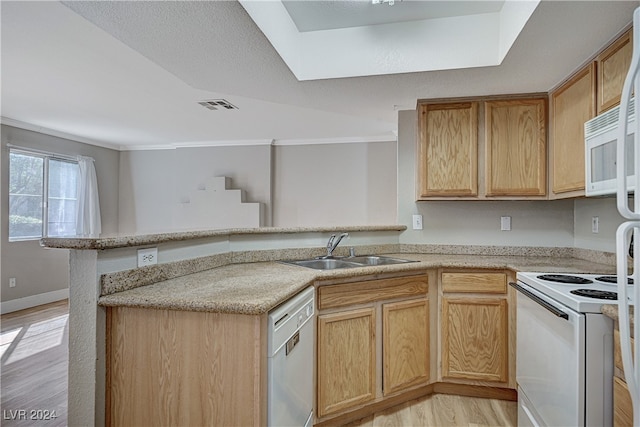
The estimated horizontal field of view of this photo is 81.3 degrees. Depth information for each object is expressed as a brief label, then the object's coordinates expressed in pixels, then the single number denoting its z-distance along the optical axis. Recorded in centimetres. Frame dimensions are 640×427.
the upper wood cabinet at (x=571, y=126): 212
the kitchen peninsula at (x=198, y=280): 133
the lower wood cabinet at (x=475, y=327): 238
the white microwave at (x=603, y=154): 168
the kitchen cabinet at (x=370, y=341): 198
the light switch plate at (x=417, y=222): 311
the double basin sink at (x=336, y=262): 247
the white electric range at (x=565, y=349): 134
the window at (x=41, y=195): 471
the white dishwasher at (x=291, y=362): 136
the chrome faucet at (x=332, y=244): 259
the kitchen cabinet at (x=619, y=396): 119
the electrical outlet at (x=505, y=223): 296
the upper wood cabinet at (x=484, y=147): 267
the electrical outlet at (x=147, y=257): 157
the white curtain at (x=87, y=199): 555
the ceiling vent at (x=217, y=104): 383
